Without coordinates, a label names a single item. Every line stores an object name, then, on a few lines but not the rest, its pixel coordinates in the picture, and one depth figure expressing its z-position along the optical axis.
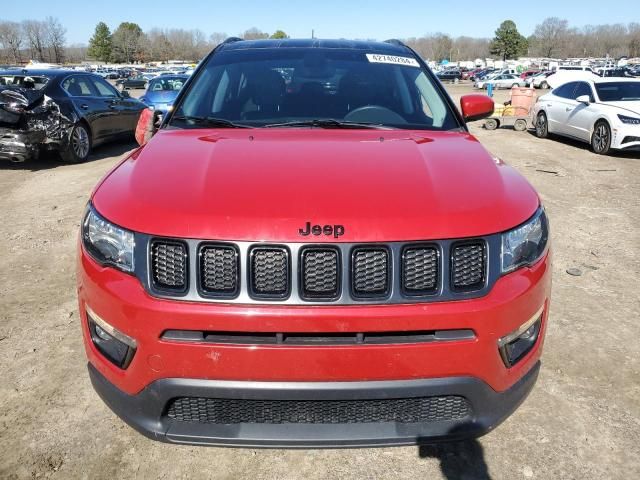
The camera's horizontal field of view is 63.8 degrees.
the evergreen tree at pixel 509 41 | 114.50
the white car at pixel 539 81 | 42.08
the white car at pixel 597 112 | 10.20
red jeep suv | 1.78
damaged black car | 8.17
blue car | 13.67
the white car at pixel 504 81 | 44.68
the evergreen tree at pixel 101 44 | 120.69
